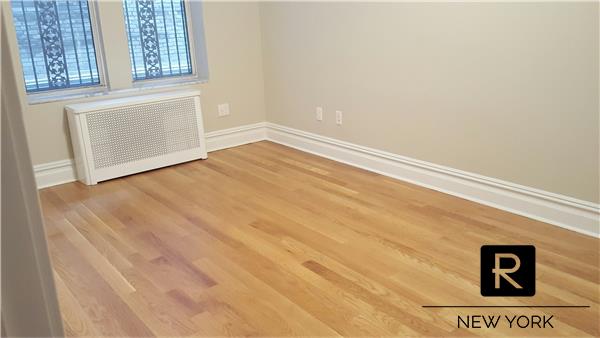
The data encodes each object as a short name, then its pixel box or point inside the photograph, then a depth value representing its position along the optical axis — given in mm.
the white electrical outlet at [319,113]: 4160
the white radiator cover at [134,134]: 3625
